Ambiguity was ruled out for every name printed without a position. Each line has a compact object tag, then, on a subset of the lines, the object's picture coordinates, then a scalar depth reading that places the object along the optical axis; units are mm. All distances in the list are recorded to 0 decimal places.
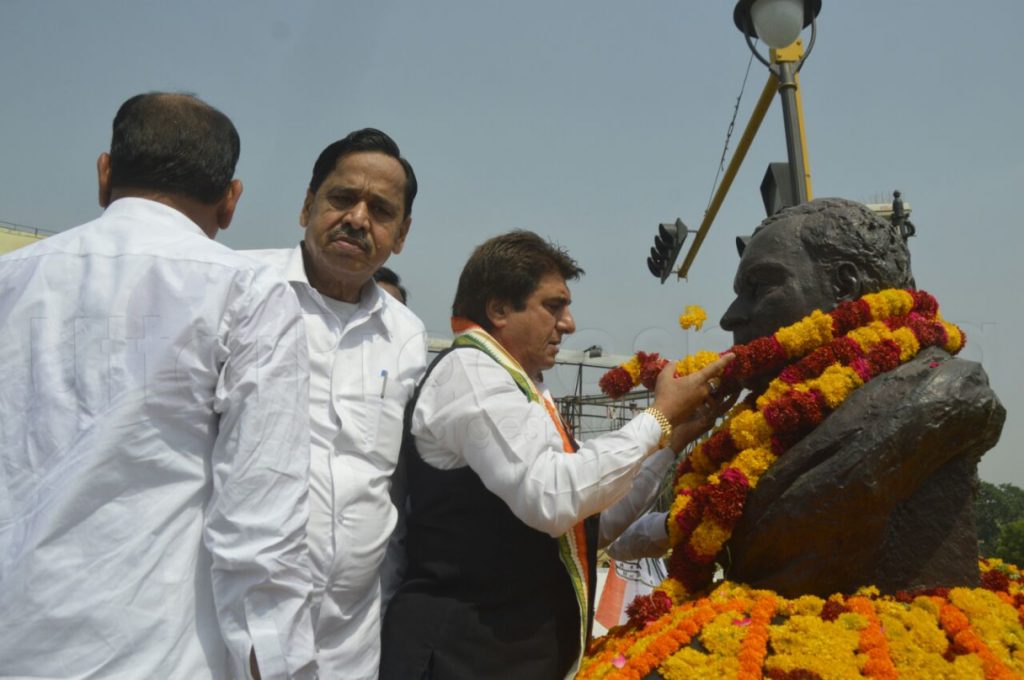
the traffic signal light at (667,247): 9727
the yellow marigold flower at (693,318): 3645
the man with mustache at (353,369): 2365
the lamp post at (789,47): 6391
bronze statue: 2623
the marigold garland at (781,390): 2812
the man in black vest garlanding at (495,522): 2406
